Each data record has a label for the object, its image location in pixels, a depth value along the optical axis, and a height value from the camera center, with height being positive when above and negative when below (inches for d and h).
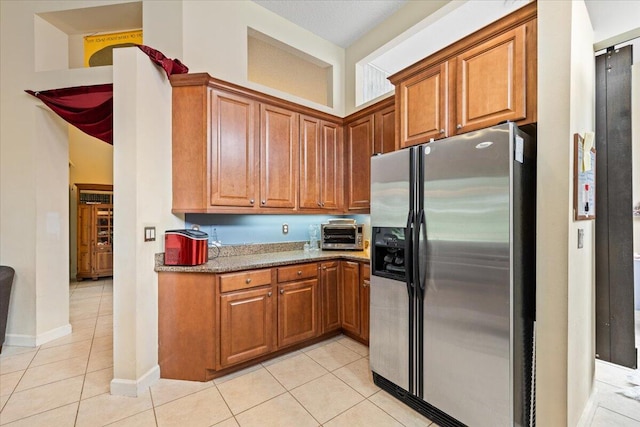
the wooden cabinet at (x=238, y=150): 94.3 +23.4
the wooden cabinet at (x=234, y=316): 85.3 -33.7
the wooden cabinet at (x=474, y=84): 62.4 +33.0
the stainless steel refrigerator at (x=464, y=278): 56.1 -14.6
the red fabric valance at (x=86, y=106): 101.9 +39.5
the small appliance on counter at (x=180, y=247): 87.0 -10.4
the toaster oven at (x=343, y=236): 123.1 -10.1
